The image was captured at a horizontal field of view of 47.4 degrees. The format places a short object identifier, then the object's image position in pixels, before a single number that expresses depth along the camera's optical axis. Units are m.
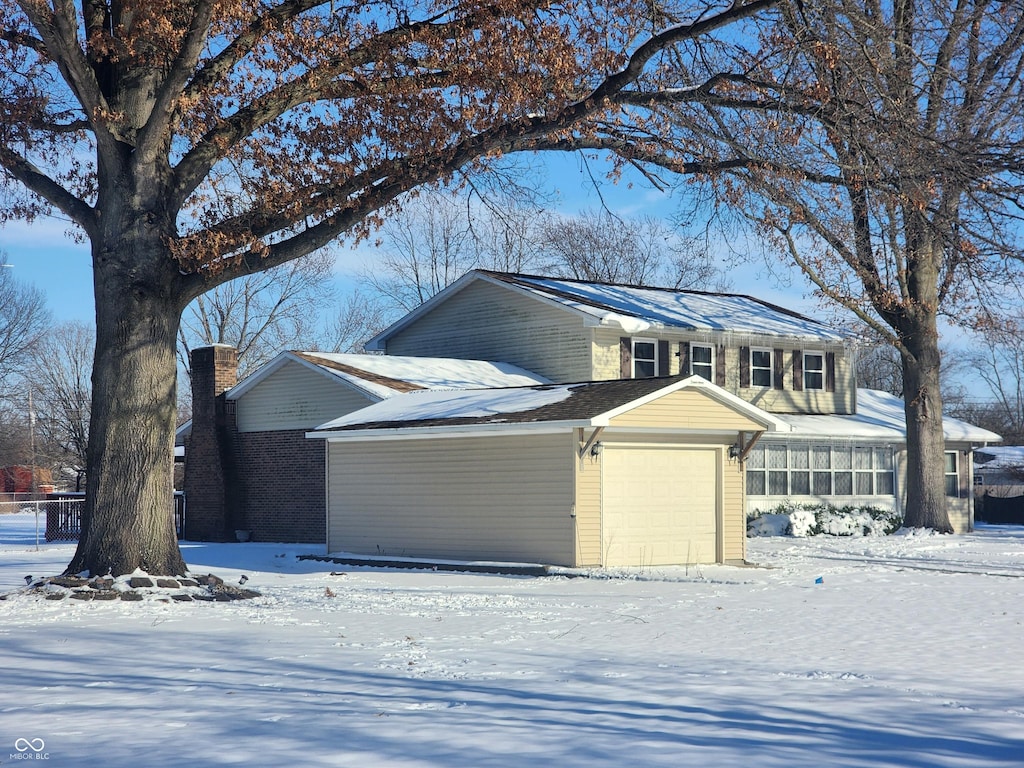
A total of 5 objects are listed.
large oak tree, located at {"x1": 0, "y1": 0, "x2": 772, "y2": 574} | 15.95
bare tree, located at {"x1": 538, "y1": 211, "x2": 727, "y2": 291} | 58.59
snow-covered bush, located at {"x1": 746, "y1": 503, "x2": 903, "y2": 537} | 32.28
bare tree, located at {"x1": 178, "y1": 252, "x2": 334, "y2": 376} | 57.44
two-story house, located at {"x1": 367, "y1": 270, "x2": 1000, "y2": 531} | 32.06
